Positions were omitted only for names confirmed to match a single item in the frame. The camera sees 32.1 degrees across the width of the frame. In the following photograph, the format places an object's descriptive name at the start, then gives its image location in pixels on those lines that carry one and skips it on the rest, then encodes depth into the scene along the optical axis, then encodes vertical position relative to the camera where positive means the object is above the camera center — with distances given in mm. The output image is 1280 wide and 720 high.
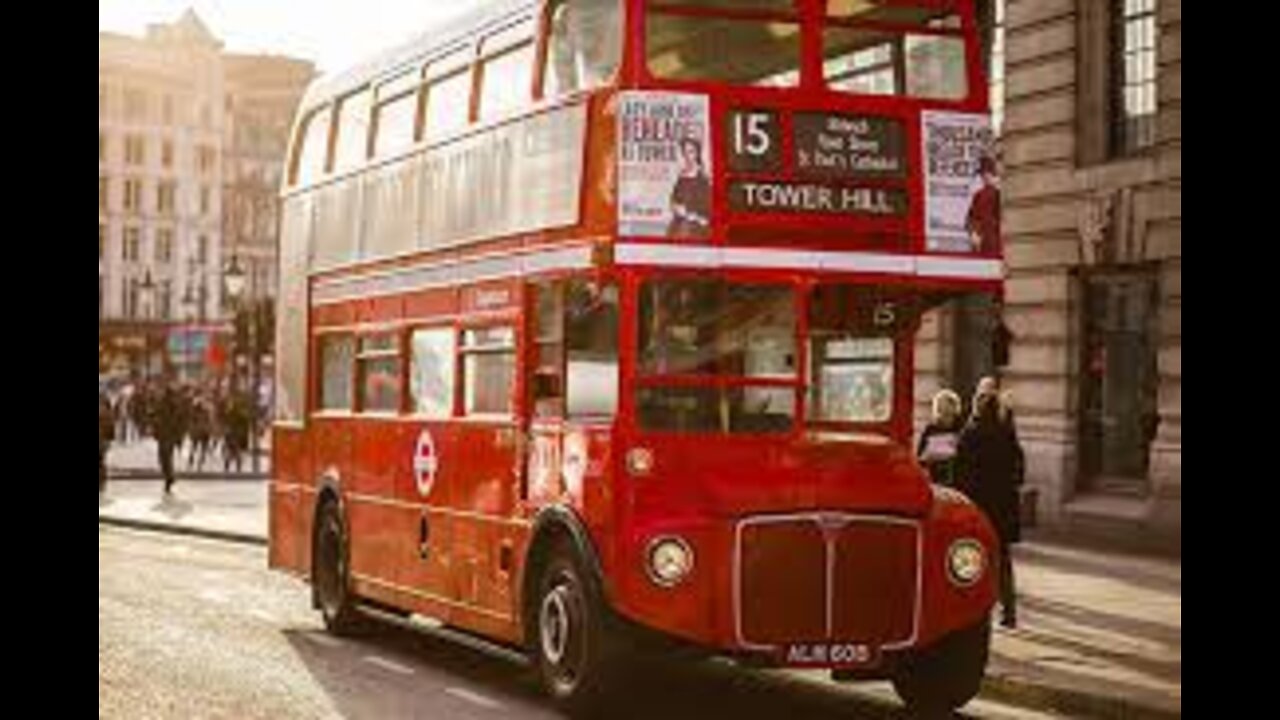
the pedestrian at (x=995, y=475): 16391 -691
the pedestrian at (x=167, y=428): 39531 -901
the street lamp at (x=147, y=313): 113688 +3378
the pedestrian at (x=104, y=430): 39031 -990
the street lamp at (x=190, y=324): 88000 +2548
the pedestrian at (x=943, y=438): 17078 -435
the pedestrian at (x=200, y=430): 52562 -1238
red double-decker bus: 11570 +274
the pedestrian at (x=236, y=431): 49656 -1183
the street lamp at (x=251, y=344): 48469 +878
